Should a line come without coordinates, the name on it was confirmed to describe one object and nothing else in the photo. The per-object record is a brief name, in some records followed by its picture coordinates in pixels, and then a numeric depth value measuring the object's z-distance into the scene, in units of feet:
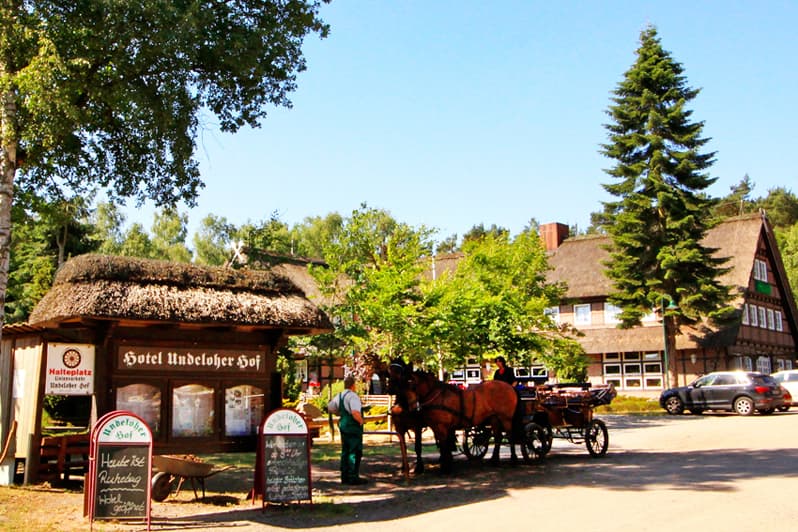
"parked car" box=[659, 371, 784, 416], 91.66
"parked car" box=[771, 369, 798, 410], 103.60
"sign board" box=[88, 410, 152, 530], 31.04
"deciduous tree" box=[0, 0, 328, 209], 39.60
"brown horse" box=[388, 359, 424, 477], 44.68
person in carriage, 50.47
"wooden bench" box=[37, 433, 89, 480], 40.75
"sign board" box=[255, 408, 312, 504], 35.45
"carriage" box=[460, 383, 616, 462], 48.93
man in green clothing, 41.47
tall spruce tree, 127.03
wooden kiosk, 35.96
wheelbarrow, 35.47
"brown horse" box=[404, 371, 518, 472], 44.96
